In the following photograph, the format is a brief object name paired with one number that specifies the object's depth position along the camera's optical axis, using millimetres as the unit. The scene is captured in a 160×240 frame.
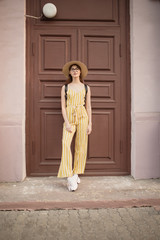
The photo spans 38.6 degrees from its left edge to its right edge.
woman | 3451
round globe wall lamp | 3684
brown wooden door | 3873
